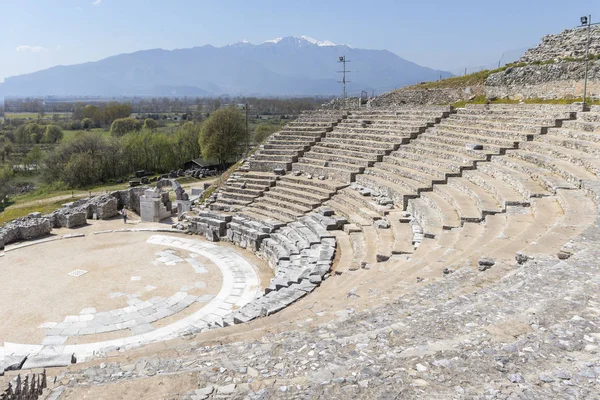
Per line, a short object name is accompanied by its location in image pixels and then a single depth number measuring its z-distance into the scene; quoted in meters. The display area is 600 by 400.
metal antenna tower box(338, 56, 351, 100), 29.12
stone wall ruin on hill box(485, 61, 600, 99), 19.01
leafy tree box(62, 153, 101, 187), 41.41
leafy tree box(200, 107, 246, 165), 43.78
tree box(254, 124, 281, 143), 62.77
